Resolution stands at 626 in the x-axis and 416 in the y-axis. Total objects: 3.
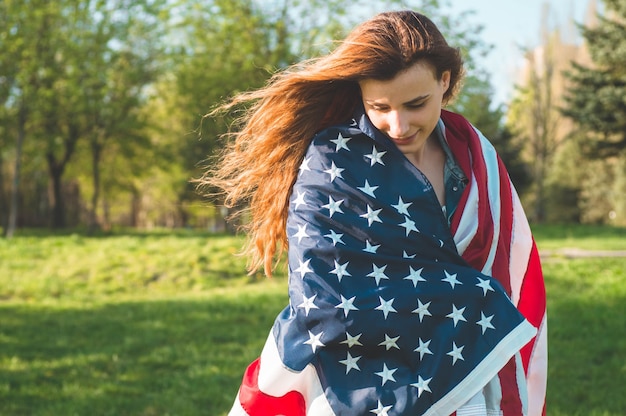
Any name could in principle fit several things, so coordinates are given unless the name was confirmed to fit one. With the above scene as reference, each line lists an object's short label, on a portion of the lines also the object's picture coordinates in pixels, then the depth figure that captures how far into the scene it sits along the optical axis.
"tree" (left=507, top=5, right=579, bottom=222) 38.22
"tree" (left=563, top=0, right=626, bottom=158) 26.53
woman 2.45
